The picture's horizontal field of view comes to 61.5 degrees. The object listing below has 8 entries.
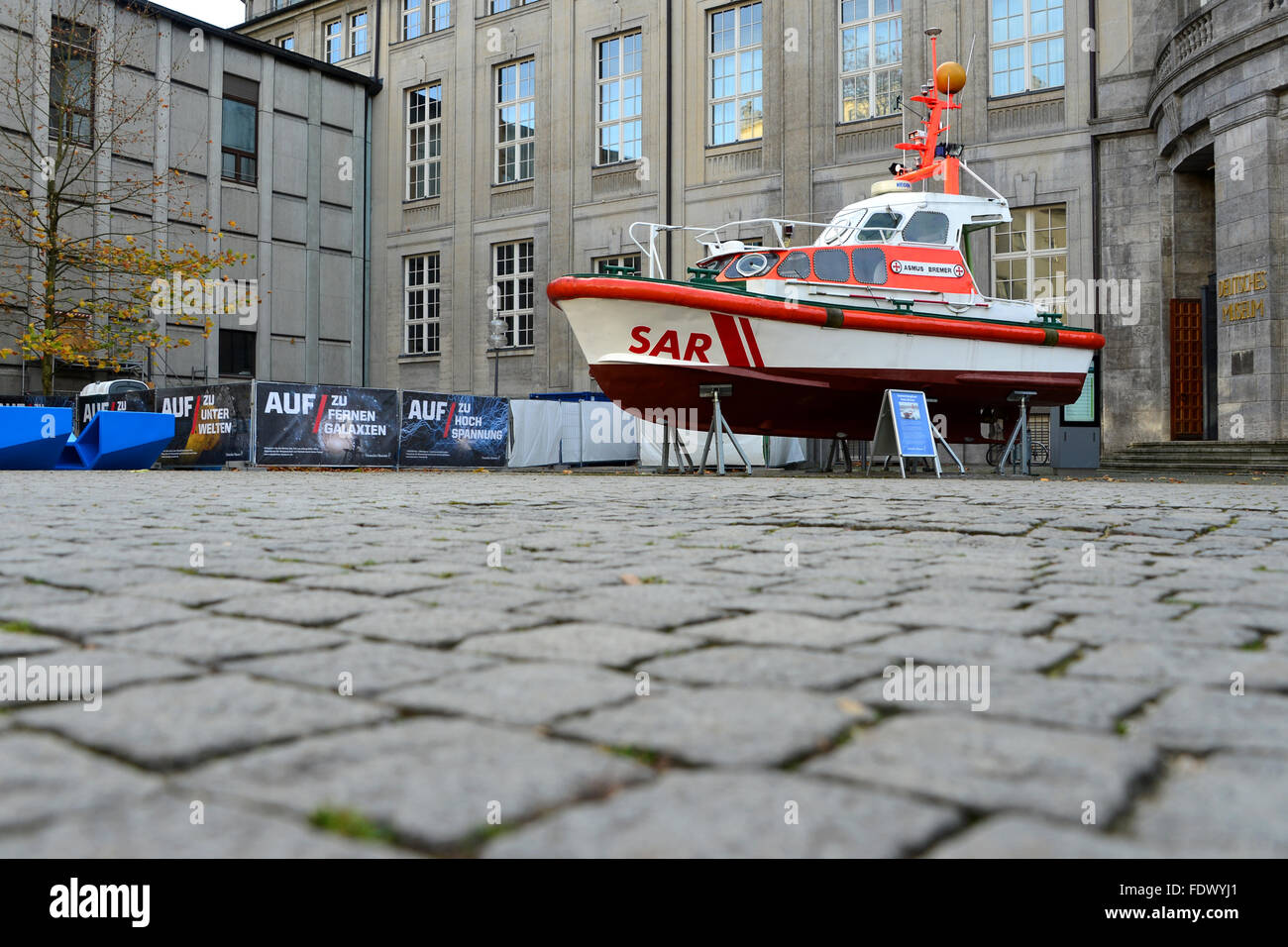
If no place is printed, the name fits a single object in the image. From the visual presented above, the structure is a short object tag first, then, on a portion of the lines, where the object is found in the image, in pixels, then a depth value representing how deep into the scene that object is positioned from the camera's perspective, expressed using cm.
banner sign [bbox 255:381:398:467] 1848
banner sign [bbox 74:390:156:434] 2088
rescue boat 1410
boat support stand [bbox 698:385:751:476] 1422
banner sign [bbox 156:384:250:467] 1844
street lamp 2596
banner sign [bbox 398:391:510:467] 2025
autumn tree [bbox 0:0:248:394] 2486
